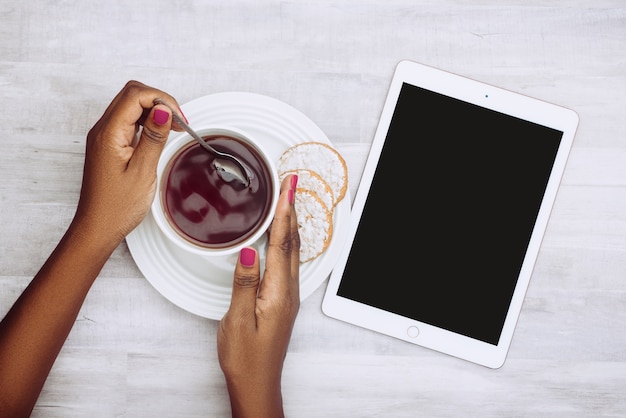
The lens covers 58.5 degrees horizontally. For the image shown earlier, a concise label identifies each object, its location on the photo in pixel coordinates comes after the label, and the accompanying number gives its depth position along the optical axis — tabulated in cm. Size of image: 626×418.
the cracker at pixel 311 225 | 75
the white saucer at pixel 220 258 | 74
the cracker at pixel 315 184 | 75
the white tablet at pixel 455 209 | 82
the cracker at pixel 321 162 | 75
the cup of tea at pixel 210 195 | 69
